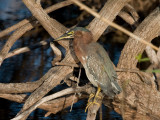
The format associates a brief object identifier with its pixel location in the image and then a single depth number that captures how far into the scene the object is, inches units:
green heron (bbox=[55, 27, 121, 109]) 271.6
